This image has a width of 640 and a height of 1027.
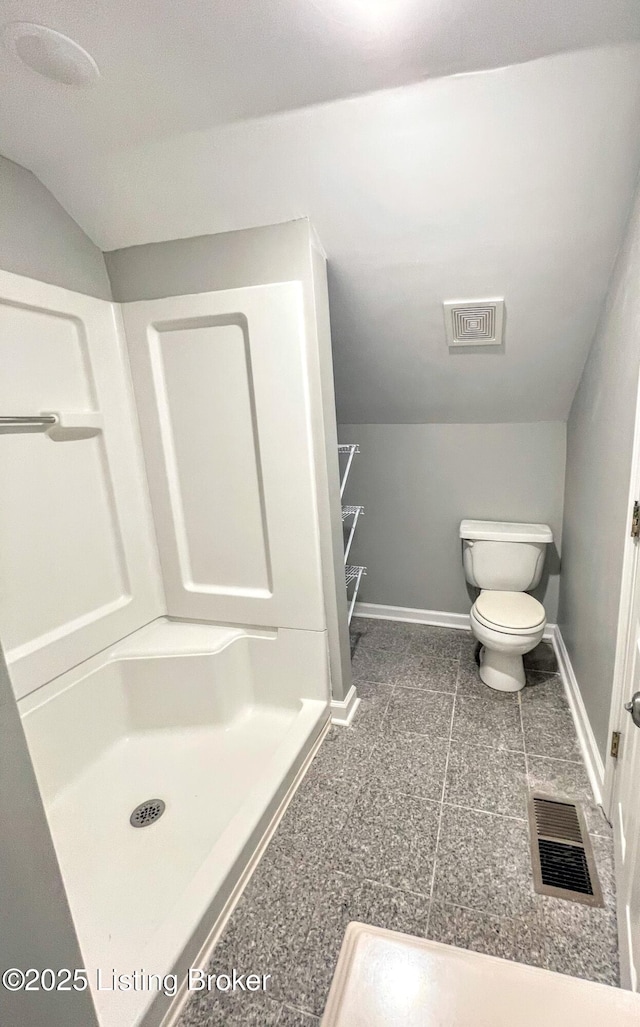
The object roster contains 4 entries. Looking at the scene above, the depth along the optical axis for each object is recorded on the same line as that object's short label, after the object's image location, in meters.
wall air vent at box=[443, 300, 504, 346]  1.87
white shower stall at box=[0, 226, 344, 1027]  1.55
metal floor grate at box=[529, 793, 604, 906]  1.35
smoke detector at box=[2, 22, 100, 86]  1.04
